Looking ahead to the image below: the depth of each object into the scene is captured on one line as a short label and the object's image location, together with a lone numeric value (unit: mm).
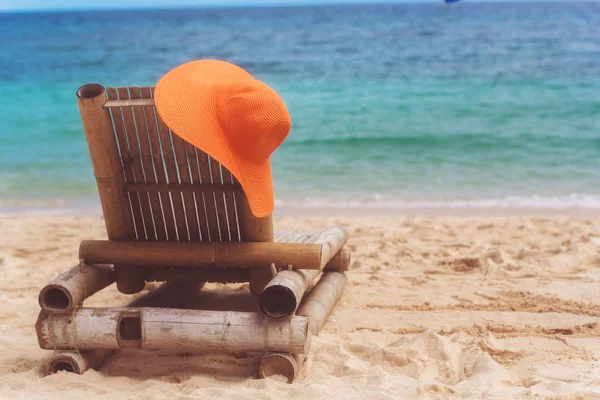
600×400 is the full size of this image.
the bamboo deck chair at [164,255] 3162
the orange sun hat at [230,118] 3084
